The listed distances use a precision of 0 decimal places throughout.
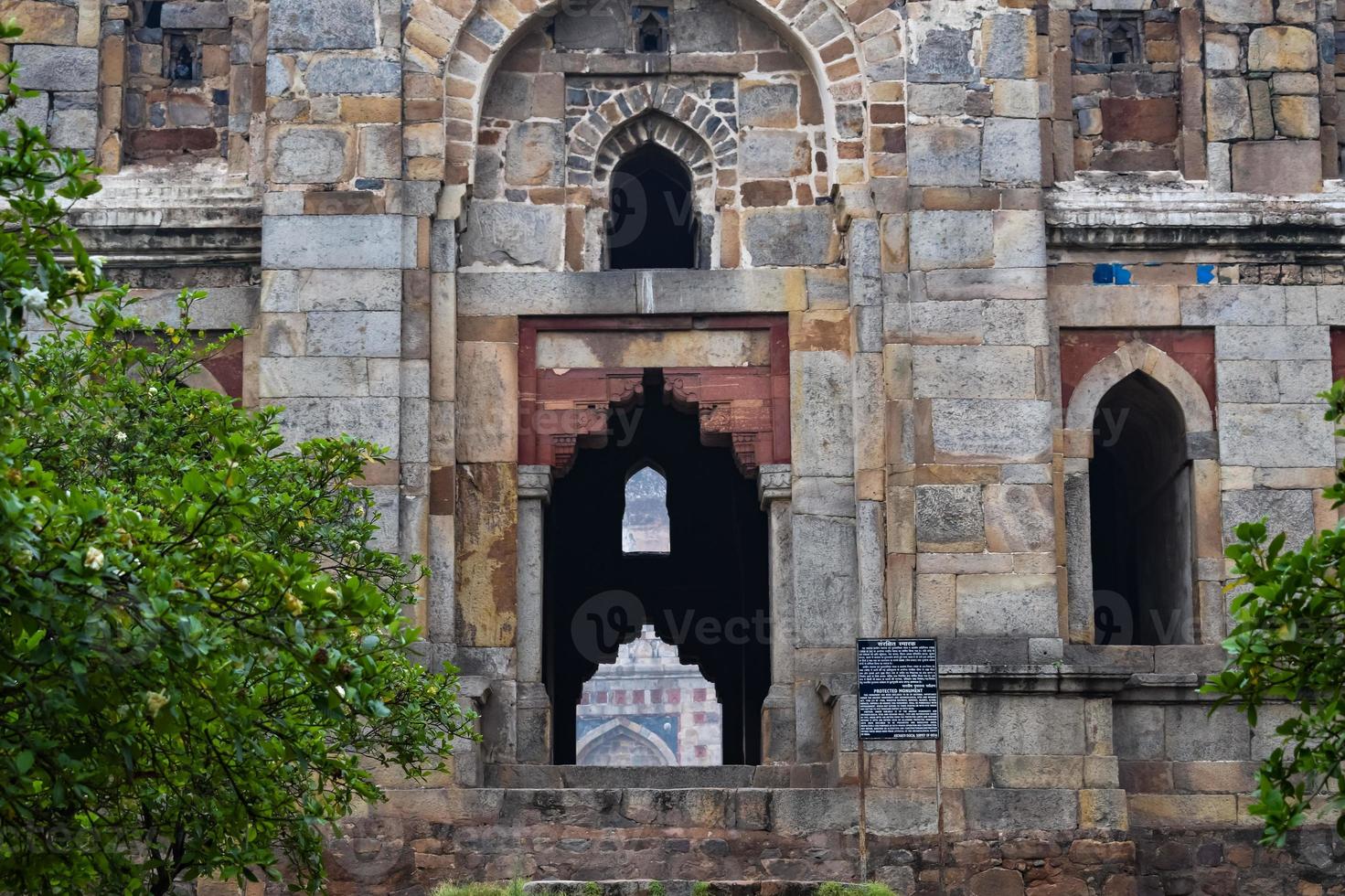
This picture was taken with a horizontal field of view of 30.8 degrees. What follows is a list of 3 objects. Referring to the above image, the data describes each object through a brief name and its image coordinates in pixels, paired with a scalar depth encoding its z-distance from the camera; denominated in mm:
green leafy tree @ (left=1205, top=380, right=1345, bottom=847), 10555
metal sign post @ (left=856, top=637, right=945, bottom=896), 16891
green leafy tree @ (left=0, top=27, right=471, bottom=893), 9375
